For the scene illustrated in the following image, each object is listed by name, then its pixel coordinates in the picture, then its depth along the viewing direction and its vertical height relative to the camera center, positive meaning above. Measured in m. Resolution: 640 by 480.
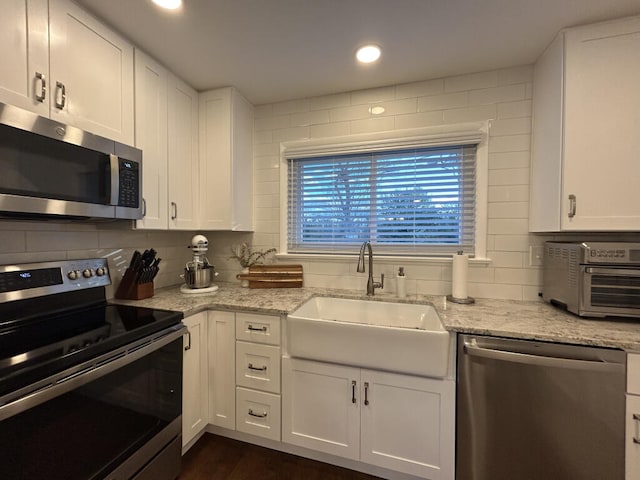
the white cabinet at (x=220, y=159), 2.04 +0.57
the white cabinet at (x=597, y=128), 1.34 +0.55
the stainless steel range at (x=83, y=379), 0.85 -0.52
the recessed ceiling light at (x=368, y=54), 1.59 +1.08
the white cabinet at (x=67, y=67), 1.07 +0.75
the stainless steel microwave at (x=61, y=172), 1.01 +0.27
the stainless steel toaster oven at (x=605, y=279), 1.30 -0.19
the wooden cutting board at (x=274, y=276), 2.11 -0.31
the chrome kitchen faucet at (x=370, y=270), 1.89 -0.23
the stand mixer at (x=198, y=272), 1.93 -0.26
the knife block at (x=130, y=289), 1.71 -0.34
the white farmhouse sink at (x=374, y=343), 1.31 -0.54
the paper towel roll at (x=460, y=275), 1.74 -0.23
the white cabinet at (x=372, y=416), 1.36 -0.94
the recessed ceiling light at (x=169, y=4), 1.28 +1.07
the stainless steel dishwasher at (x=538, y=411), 1.14 -0.75
